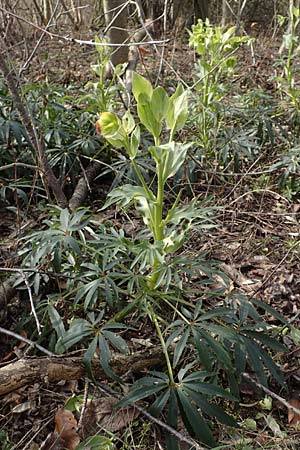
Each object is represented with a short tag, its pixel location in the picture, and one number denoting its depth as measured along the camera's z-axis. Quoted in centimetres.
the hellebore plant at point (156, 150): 126
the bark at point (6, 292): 165
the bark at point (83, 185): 230
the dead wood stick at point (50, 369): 117
